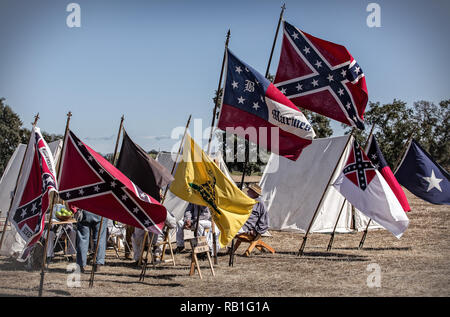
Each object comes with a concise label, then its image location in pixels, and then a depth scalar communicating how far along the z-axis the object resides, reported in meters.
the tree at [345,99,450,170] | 39.41
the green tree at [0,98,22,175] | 32.34
